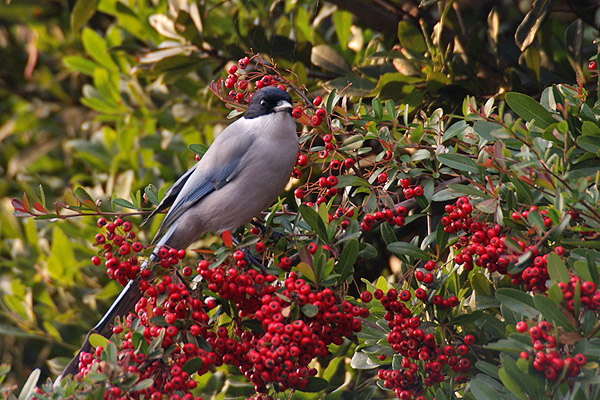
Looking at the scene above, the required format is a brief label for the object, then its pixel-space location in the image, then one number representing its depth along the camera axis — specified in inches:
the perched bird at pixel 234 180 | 248.1
